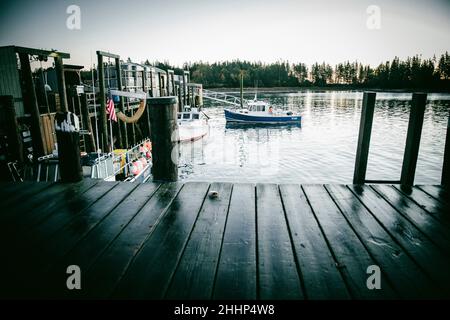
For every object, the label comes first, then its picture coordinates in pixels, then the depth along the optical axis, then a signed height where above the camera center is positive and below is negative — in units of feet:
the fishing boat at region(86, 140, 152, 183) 26.23 -8.52
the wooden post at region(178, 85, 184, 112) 96.12 -2.34
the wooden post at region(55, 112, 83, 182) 11.10 -1.98
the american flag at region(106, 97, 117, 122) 36.33 -1.48
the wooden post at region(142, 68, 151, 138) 69.87 +4.61
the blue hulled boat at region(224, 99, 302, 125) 113.70 -7.20
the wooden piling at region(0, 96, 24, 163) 25.41 -2.91
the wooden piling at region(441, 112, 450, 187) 10.74 -2.87
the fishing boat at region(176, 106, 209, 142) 81.25 -8.13
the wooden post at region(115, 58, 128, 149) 49.16 -2.17
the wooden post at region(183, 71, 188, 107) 105.19 +6.88
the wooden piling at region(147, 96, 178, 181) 11.35 -1.44
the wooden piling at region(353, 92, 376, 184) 10.96 -1.65
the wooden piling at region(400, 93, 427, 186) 10.61 -1.66
